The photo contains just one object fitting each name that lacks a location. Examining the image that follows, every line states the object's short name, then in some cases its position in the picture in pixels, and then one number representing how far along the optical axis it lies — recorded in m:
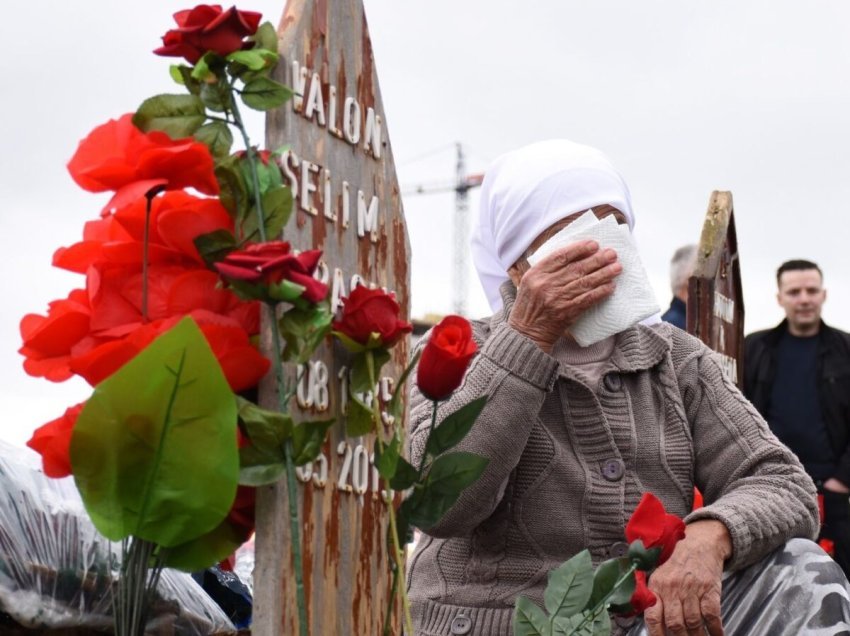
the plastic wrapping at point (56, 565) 2.45
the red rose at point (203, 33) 2.33
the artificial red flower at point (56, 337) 2.36
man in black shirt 6.13
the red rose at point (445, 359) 2.37
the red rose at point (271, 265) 2.24
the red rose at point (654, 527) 2.46
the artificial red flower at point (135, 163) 2.33
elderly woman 2.84
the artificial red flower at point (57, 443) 2.34
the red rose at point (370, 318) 2.35
